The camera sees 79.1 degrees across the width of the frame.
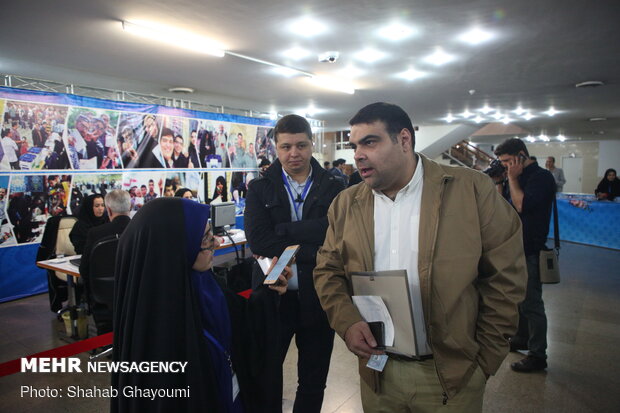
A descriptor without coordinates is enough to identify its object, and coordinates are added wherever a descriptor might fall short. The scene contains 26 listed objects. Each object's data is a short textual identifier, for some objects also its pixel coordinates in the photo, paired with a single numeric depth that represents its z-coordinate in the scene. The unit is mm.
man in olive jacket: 1377
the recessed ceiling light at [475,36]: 5199
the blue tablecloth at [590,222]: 8664
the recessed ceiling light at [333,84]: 8163
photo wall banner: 5758
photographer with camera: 3074
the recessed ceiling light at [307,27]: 4773
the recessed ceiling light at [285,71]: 7166
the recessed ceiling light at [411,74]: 7376
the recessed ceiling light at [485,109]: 11992
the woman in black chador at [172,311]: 1236
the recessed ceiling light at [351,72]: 7250
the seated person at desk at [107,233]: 3637
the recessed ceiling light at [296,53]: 5996
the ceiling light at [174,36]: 4883
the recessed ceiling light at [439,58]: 6121
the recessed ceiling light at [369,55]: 6105
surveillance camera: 6193
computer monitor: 5207
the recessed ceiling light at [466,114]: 13053
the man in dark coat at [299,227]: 2008
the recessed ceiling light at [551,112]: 12034
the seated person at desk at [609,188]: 9398
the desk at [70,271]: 3996
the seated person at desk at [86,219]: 4764
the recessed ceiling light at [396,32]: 4961
